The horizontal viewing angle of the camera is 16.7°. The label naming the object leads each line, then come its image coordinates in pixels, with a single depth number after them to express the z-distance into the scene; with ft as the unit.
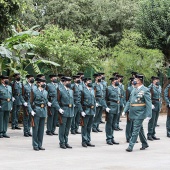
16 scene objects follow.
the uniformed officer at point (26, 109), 62.80
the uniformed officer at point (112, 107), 55.85
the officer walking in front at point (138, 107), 50.47
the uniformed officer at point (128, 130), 57.92
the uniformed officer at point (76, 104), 63.82
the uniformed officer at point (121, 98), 70.02
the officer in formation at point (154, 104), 60.59
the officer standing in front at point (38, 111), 50.75
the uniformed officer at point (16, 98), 66.85
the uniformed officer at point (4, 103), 61.26
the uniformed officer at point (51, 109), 64.59
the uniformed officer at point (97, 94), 68.80
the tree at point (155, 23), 103.71
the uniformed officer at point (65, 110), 52.08
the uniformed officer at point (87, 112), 53.78
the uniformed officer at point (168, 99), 63.98
